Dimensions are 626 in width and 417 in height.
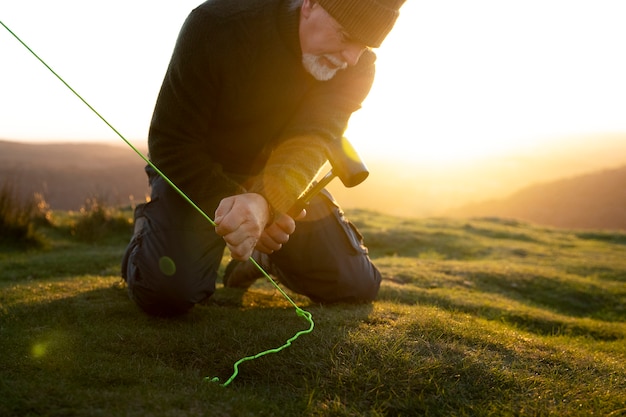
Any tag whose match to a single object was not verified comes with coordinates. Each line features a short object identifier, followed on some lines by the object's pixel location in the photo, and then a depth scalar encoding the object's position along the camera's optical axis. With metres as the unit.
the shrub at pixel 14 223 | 7.27
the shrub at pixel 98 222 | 8.44
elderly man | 3.09
